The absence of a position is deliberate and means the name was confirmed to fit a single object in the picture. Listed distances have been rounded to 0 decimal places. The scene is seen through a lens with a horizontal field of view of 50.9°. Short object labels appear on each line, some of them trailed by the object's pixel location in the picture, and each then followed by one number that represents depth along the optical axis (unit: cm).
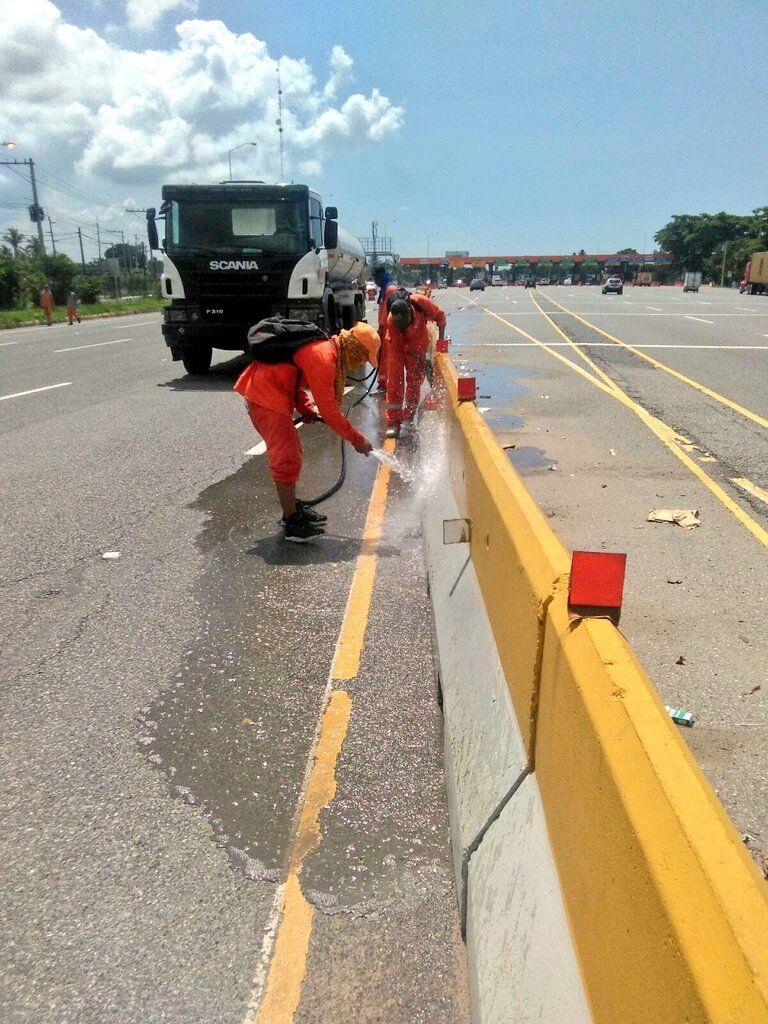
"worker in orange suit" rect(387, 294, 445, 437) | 838
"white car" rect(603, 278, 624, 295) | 5981
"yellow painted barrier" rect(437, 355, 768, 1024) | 100
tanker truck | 1235
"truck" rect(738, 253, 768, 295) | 5569
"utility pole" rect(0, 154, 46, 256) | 5528
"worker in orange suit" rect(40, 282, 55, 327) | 3316
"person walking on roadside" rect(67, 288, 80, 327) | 3441
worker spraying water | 498
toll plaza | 12338
